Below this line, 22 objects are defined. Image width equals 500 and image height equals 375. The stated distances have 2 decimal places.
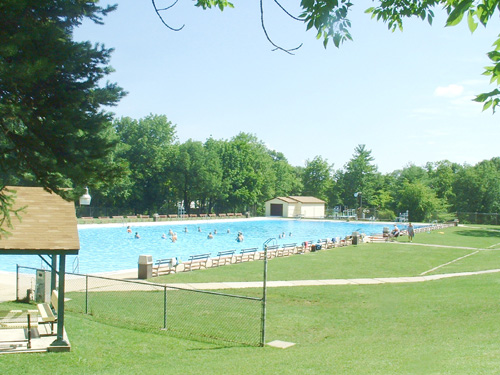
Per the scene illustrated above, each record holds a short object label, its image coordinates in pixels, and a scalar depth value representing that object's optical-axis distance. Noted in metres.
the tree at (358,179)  89.19
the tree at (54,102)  7.71
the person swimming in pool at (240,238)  45.34
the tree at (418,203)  71.19
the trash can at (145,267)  21.54
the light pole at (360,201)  80.74
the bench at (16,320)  11.57
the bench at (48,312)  11.36
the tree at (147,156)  69.50
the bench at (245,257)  27.64
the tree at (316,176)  99.50
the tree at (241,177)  79.06
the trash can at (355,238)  37.94
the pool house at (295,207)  81.88
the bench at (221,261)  25.94
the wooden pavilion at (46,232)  10.41
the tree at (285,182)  96.25
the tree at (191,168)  71.25
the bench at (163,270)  22.01
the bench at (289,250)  31.09
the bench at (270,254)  29.35
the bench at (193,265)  24.16
